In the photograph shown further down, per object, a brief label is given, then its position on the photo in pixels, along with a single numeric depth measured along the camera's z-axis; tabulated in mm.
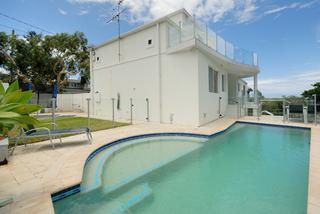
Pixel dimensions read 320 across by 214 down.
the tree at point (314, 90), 21603
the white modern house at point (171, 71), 8777
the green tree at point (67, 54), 20594
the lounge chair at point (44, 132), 4457
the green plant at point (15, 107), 1491
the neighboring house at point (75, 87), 31047
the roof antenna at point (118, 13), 12262
